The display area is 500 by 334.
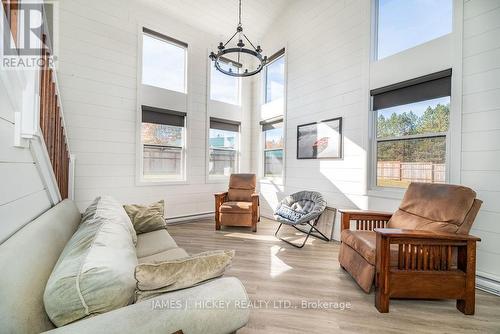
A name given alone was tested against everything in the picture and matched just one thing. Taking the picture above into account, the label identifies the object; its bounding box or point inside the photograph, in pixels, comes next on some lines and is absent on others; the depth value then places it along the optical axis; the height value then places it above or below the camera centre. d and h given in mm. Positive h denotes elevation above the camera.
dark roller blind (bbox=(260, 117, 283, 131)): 4777 +917
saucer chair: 3262 -680
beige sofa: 716 -521
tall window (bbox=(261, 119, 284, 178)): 4824 +394
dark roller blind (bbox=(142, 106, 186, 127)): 4195 +909
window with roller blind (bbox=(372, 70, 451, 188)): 2521 +456
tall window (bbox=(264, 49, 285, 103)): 4766 +1901
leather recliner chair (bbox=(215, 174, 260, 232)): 3975 -827
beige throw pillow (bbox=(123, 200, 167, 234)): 2436 -588
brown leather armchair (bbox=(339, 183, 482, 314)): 1815 -744
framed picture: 3541 +443
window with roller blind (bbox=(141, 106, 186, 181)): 4223 +394
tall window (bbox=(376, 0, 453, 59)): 2512 +1734
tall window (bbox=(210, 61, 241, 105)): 5005 +1760
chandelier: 2902 +2395
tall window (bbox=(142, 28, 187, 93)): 4182 +1954
